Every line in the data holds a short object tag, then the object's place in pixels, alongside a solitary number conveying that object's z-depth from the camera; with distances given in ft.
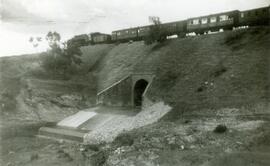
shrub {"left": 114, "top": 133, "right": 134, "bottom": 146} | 73.88
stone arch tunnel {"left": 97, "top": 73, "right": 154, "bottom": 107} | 125.70
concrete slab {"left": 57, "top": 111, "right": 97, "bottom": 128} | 109.03
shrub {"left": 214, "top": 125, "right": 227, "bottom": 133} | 70.44
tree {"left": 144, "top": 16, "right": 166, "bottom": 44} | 151.74
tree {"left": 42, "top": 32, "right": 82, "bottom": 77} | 156.46
